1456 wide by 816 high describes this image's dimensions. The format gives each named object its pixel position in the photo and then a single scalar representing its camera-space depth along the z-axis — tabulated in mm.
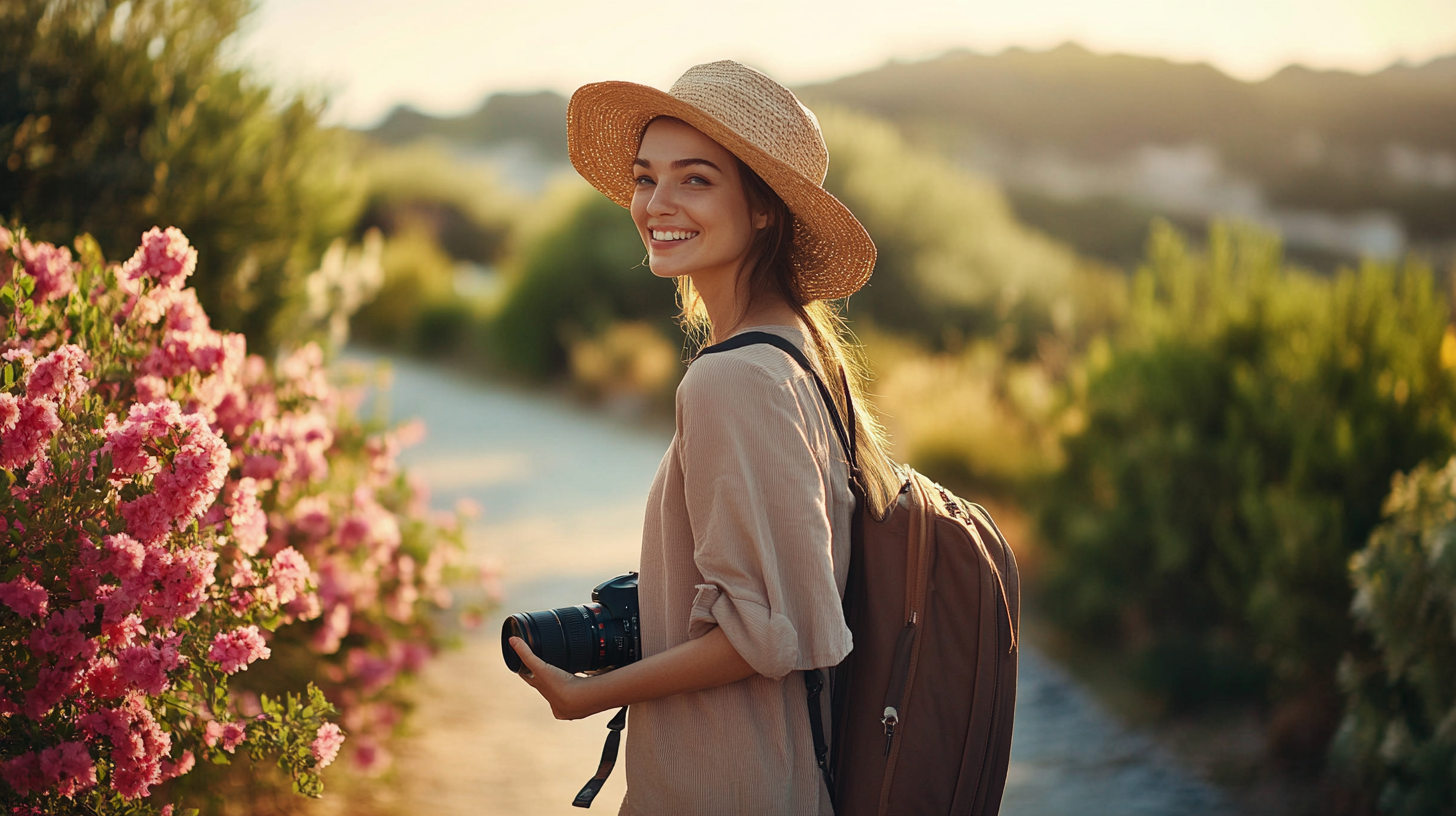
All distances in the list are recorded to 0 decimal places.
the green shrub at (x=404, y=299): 16844
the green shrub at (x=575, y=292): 13875
